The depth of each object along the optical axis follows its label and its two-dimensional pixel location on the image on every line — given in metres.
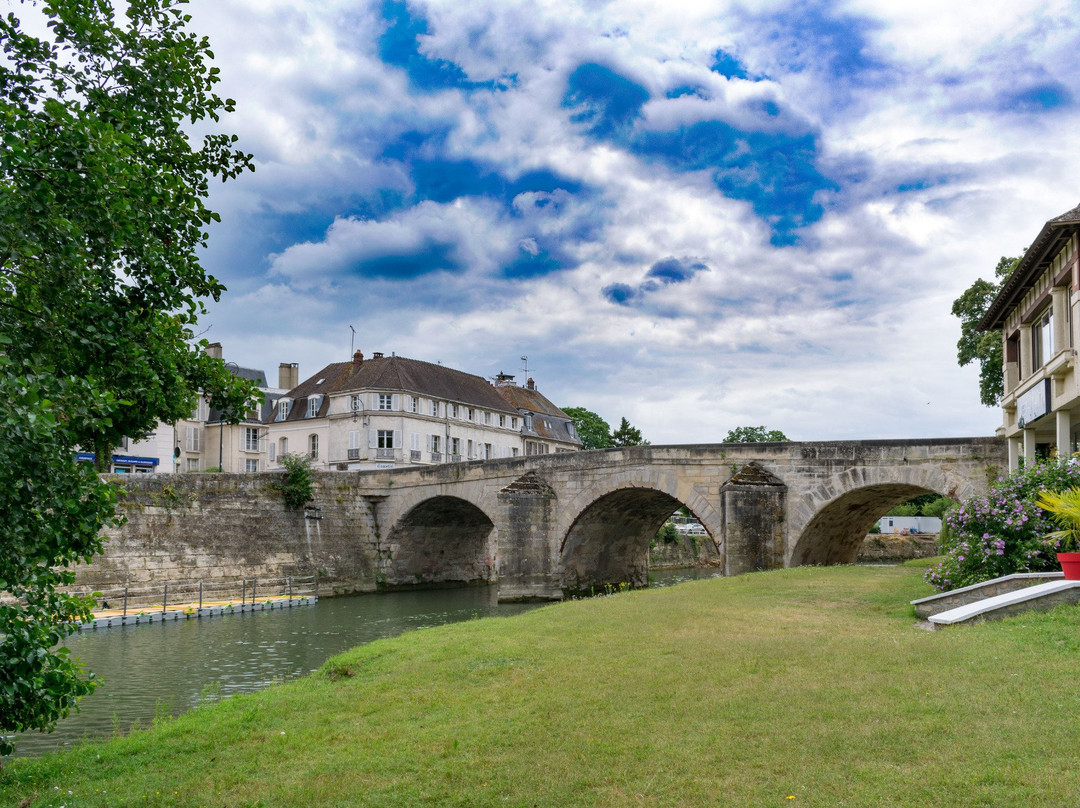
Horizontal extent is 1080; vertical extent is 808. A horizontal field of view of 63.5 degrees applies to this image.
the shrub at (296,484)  30.09
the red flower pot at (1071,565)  9.44
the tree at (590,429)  68.31
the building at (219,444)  47.56
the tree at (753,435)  69.39
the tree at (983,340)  27.12
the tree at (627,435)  65.19
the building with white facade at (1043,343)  15.28
